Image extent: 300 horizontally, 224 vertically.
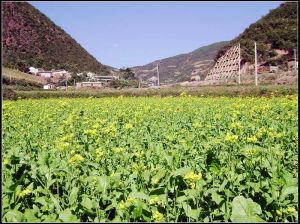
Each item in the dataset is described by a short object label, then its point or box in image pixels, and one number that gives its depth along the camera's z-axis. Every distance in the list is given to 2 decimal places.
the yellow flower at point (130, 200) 2.08
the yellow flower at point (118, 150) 3.05
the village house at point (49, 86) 48.11
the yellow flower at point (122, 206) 2.01
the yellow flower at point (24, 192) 2.15
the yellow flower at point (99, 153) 3.04
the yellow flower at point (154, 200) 2.04
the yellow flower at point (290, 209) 2.10
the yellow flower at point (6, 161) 2.57
